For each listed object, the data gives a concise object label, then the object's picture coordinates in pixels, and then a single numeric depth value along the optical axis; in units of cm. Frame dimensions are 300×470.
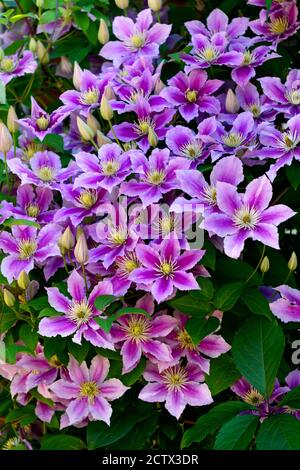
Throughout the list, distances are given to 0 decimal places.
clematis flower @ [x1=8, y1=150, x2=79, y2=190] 134
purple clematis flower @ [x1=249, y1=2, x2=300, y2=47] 149
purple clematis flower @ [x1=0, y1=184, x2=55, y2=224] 136
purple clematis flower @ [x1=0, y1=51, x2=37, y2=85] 153
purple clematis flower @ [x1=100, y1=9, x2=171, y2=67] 152
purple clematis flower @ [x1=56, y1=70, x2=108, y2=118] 144
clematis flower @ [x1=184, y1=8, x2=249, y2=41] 153
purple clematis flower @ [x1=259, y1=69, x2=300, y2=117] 136
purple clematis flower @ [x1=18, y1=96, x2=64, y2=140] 143
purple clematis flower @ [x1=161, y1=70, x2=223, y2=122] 140
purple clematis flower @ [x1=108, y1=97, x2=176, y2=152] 138
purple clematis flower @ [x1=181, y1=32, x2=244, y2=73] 142
